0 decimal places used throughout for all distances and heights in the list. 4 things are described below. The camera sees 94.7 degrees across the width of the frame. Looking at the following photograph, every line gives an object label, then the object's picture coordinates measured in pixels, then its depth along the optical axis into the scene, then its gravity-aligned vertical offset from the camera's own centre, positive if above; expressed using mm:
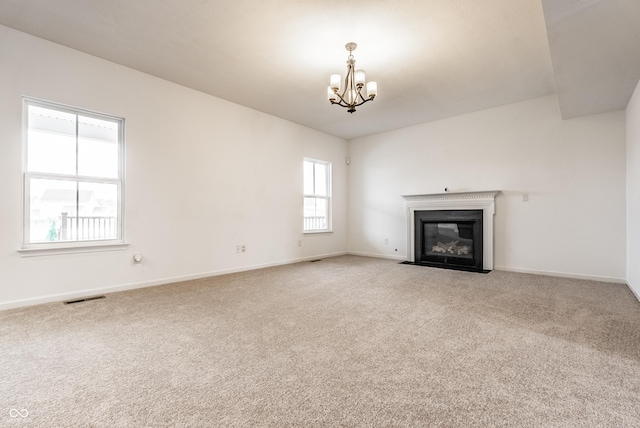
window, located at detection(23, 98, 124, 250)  3154 +457
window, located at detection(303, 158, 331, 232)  6199 +443
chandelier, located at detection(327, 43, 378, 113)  3139 +1458
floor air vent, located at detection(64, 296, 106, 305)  3125 -907
